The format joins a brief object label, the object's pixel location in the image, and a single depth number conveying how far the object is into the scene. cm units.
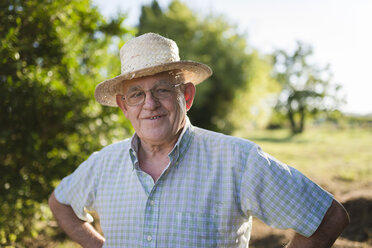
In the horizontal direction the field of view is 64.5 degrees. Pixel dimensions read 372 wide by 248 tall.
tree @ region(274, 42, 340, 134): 3181
